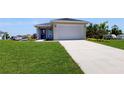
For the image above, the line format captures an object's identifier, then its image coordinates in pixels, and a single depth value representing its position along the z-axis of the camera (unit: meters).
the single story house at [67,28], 11.48
